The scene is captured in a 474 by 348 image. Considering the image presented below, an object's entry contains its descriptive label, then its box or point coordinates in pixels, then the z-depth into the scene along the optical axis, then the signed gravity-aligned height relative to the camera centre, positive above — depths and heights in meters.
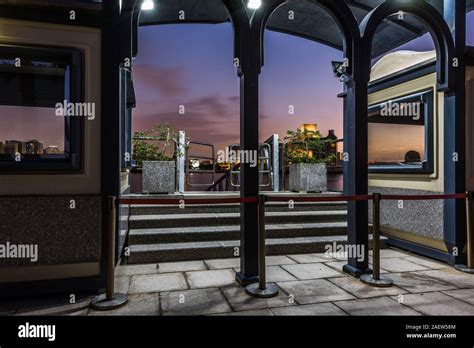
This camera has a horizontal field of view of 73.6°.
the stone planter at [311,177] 7.90 +0.00
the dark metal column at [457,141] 4.56 +0.52
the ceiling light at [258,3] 3.74 +2.09
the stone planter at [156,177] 6.73 +0.01
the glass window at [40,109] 3.37 +0.92
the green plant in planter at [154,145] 7.12 +0.79
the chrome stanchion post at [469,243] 4.28 -0.91
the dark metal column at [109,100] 3.49 +0.86
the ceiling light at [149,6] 6.00 +3.43
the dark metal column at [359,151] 4.12 +0.34
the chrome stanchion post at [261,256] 3.51 -0.89
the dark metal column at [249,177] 3.77 +0.00
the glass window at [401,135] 5.08 +0.89
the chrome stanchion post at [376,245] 3.82 -0.83
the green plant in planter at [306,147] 8.25 +0.81
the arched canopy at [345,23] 4.04 +1.99
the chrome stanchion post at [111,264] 3.19 -0.87
